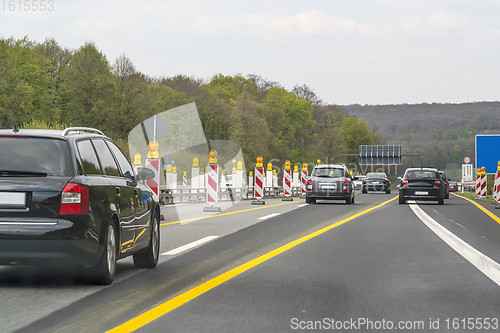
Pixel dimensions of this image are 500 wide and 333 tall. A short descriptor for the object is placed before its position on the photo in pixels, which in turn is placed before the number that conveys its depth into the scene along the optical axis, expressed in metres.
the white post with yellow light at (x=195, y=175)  37.34
